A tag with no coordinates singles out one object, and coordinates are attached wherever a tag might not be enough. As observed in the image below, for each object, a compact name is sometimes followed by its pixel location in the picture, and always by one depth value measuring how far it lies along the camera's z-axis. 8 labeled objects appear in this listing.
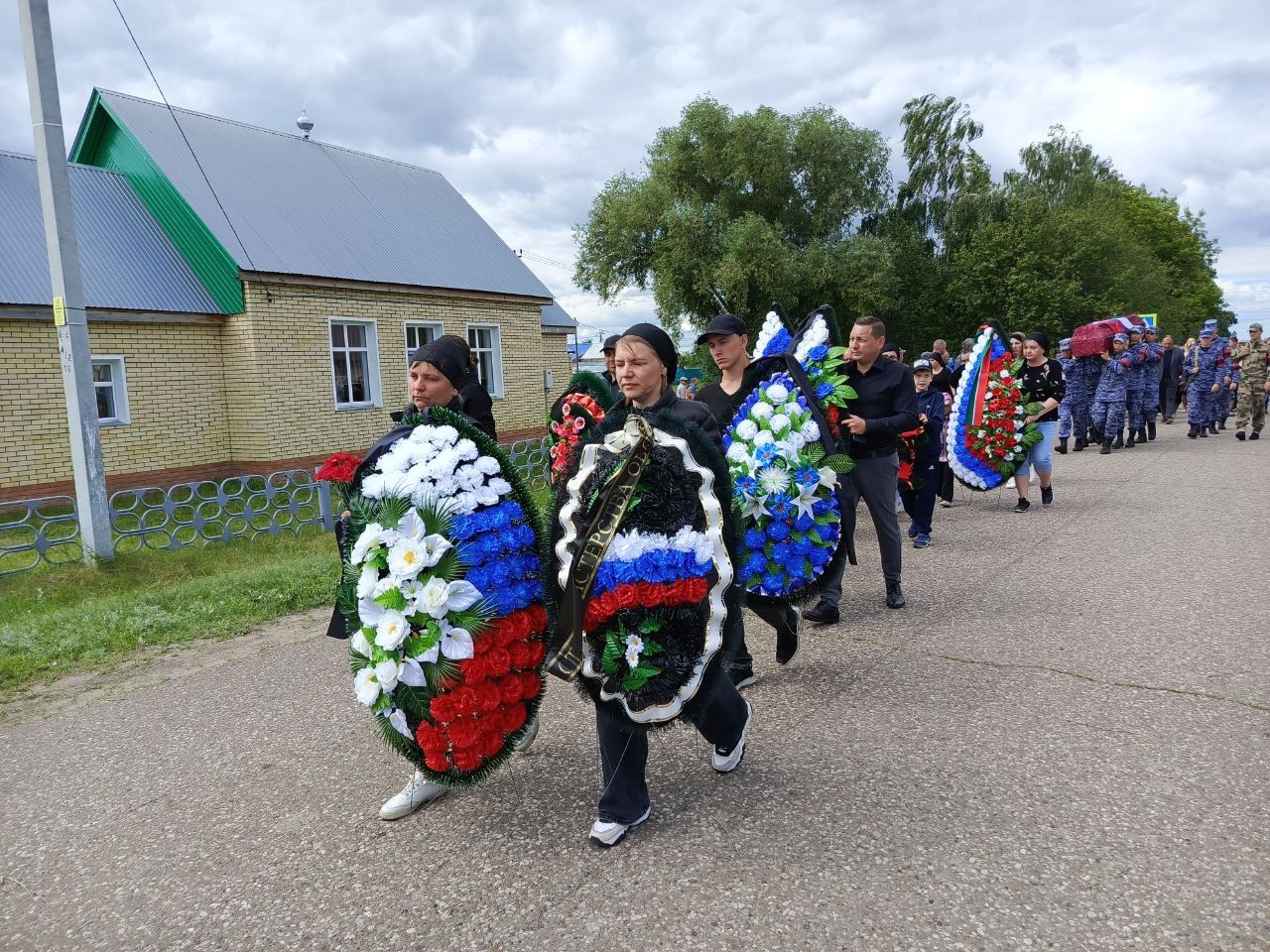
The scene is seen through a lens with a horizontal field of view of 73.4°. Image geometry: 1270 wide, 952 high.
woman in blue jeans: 9.59
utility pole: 7.75
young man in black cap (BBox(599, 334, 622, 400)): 6.80
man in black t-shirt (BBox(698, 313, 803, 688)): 4.69
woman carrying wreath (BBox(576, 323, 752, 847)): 3.18
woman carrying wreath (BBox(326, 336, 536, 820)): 3.44
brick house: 12.69
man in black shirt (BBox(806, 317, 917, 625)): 5.79
